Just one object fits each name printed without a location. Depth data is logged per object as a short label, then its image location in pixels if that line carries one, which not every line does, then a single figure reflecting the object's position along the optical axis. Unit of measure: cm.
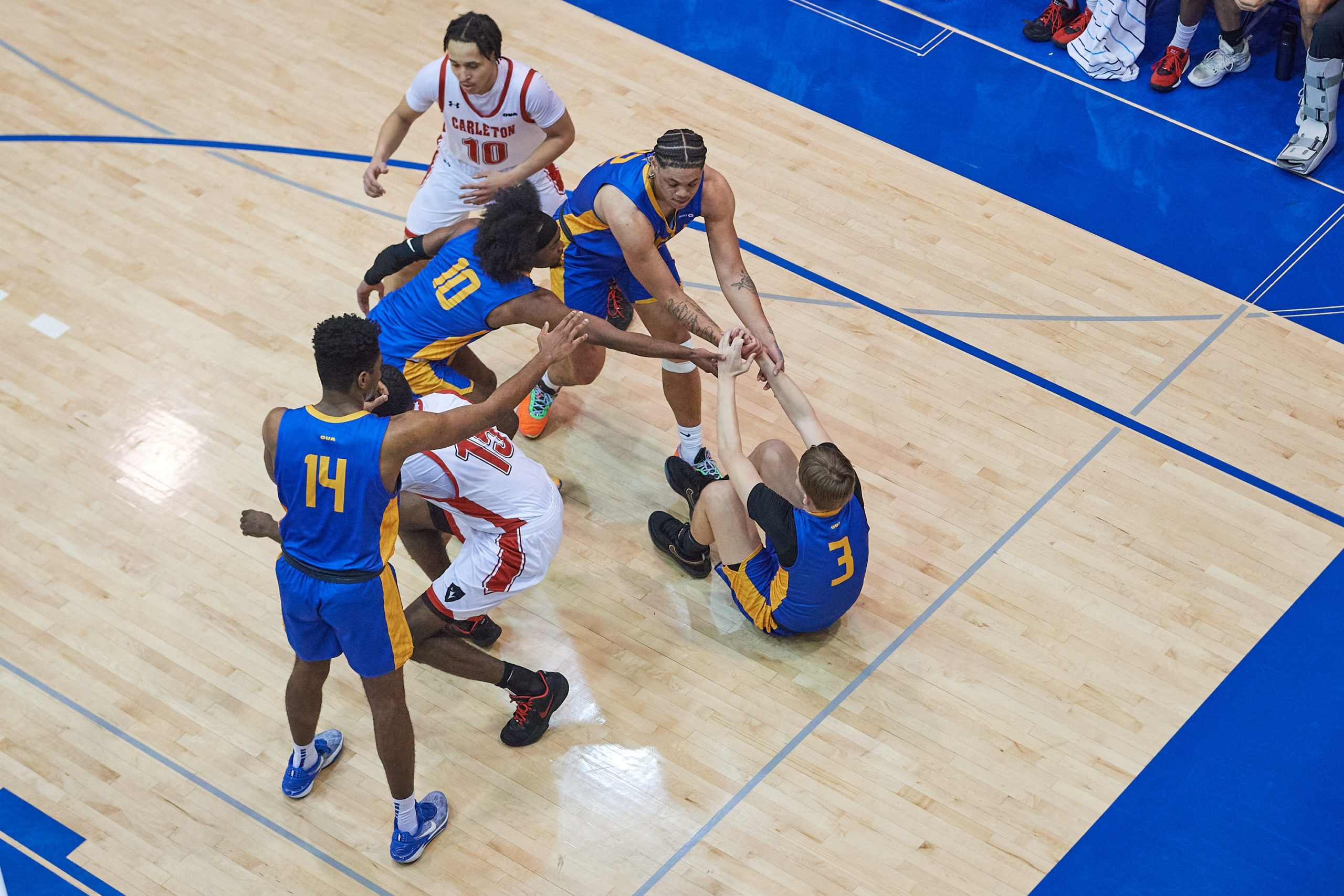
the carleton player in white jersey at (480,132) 1141
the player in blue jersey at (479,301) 963
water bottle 1673
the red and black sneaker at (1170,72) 1692
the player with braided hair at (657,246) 989
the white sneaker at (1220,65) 1689
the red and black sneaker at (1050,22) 1770
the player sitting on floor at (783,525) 942
